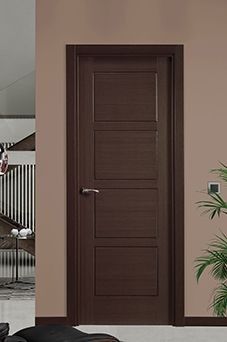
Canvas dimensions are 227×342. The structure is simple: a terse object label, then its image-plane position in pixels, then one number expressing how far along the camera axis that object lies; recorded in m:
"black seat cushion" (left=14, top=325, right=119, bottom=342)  2.90
